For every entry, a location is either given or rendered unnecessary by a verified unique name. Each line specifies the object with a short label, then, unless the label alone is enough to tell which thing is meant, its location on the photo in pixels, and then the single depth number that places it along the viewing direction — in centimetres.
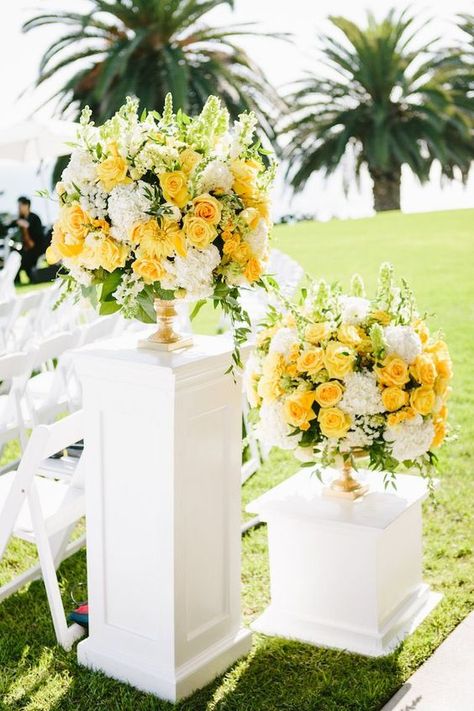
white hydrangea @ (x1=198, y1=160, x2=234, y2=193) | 337
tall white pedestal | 351
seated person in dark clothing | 1725
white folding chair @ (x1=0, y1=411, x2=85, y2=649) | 376
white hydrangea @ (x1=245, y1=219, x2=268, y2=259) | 347
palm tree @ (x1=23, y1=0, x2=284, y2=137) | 2230
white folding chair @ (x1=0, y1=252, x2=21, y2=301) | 1011
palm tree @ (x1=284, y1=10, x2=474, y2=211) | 2453
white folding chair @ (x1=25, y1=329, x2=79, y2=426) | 516
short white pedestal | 395
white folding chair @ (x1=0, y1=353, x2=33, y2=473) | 484
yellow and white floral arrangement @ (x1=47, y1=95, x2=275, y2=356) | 333
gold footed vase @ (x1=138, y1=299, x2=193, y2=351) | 365
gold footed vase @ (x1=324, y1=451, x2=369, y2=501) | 416
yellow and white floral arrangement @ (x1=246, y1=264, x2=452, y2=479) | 372
